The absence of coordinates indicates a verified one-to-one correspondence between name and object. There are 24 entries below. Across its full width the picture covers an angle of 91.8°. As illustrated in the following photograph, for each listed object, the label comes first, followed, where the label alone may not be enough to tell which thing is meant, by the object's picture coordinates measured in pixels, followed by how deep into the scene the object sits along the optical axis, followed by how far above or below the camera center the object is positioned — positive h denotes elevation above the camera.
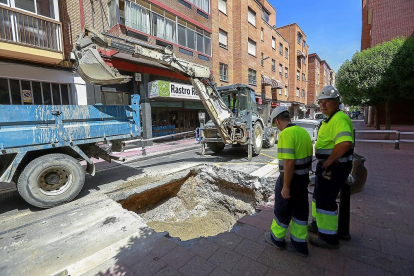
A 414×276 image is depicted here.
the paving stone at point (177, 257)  2.25 -1.58
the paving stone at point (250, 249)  2.34 -1.57
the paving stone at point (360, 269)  1.99 -1.56
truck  3.53 -0.18
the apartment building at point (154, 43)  9.68 +4.61
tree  9.33 +2.03
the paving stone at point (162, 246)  2.45 -1.58
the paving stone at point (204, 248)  2.40 -1.59
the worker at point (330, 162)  2.16 -0.51
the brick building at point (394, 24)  15.32 +7.21
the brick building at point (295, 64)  29.28 +8.17
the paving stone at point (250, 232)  2.68 -1.57
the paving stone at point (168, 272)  2.10 -1.59
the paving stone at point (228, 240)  2.55 -1.58
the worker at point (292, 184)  2.20 -0.76
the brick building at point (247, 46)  17.20 +7.20
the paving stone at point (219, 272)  2.07 -1.59
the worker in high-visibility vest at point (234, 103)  8.22 +0.68
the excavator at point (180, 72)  4.39 +1.20
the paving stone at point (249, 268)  2.07 -1.58
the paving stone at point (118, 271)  2.14 -1.60
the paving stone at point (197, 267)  2.10 -1.59
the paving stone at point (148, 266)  2.15 -1.59
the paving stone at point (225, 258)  2.20 -1.59
